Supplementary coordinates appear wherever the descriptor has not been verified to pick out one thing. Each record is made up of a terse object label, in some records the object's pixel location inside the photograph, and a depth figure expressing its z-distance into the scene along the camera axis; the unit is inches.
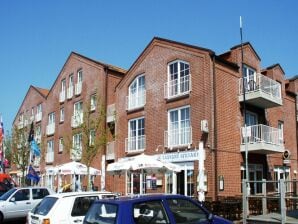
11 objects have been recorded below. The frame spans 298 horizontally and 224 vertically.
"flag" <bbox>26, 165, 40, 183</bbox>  824.0
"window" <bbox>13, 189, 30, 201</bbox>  515.3
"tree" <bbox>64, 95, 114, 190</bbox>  672.2
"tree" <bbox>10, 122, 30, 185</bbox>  953.0
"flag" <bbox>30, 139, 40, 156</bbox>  913.0
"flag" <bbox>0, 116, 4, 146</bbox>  1003.3
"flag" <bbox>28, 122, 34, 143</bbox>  983.8
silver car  500.9
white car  308.2
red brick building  631.8
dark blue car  224.8
